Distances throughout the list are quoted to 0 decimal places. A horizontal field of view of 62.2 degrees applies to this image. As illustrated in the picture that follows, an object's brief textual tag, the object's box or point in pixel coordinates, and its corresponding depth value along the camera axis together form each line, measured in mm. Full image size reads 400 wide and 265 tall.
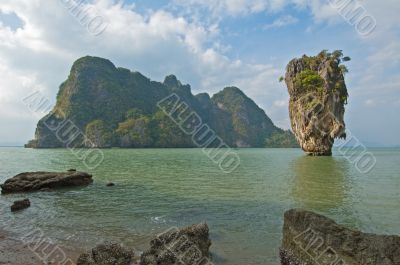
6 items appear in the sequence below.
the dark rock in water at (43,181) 24720
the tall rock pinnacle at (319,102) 74688
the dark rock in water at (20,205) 17719
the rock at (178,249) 8461
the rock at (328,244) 7793
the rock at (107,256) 8680
